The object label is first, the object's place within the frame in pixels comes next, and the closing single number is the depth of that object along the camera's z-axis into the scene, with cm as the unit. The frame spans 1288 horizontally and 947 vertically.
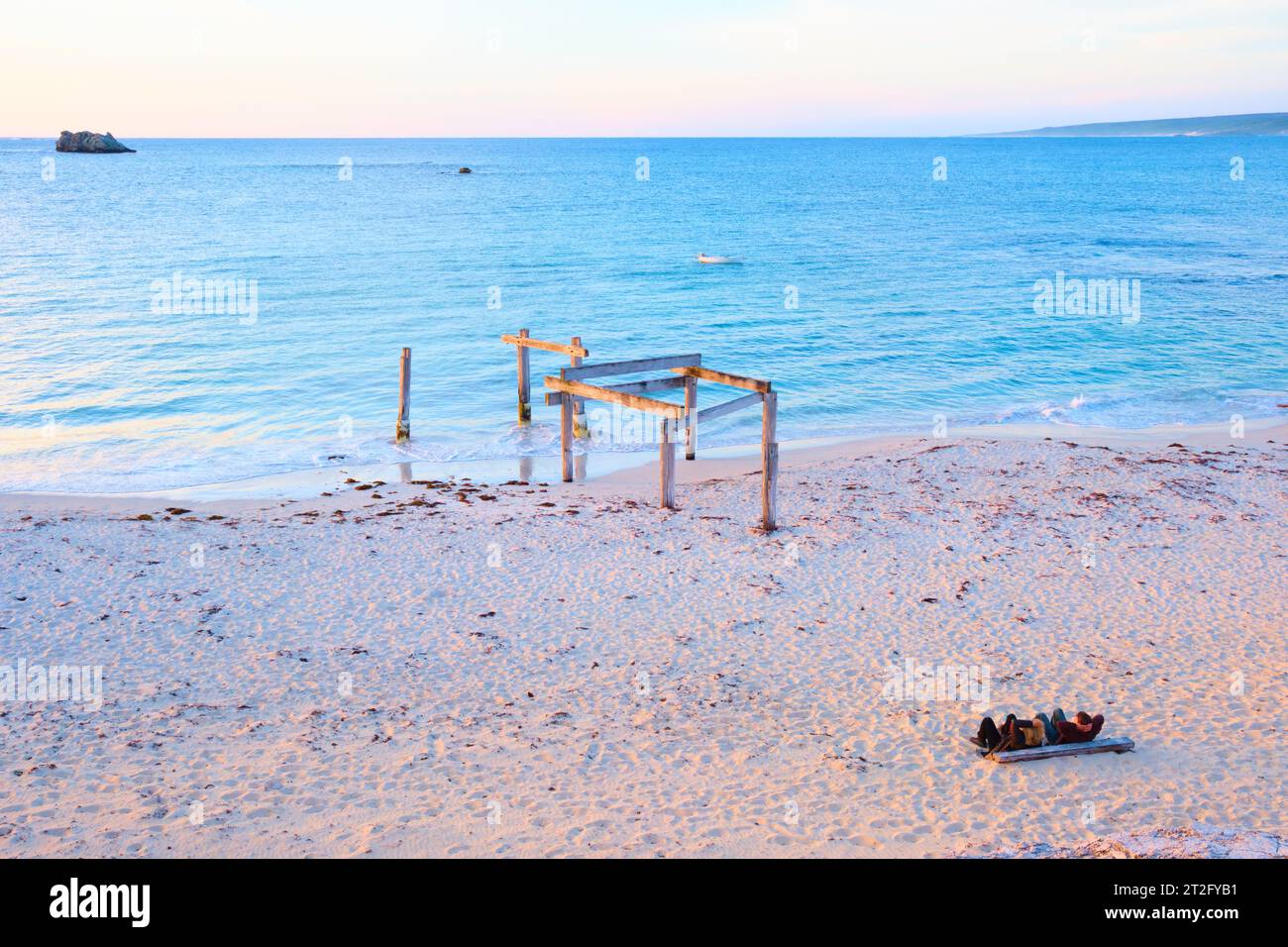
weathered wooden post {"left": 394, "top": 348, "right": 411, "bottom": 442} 2023
